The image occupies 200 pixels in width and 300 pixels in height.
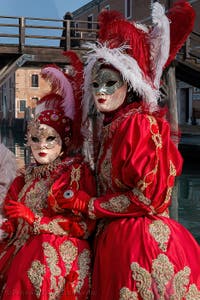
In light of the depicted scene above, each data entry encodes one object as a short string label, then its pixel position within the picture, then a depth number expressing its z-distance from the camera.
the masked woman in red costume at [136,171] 2.05
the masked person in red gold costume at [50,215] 2.12
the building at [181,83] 20.17
